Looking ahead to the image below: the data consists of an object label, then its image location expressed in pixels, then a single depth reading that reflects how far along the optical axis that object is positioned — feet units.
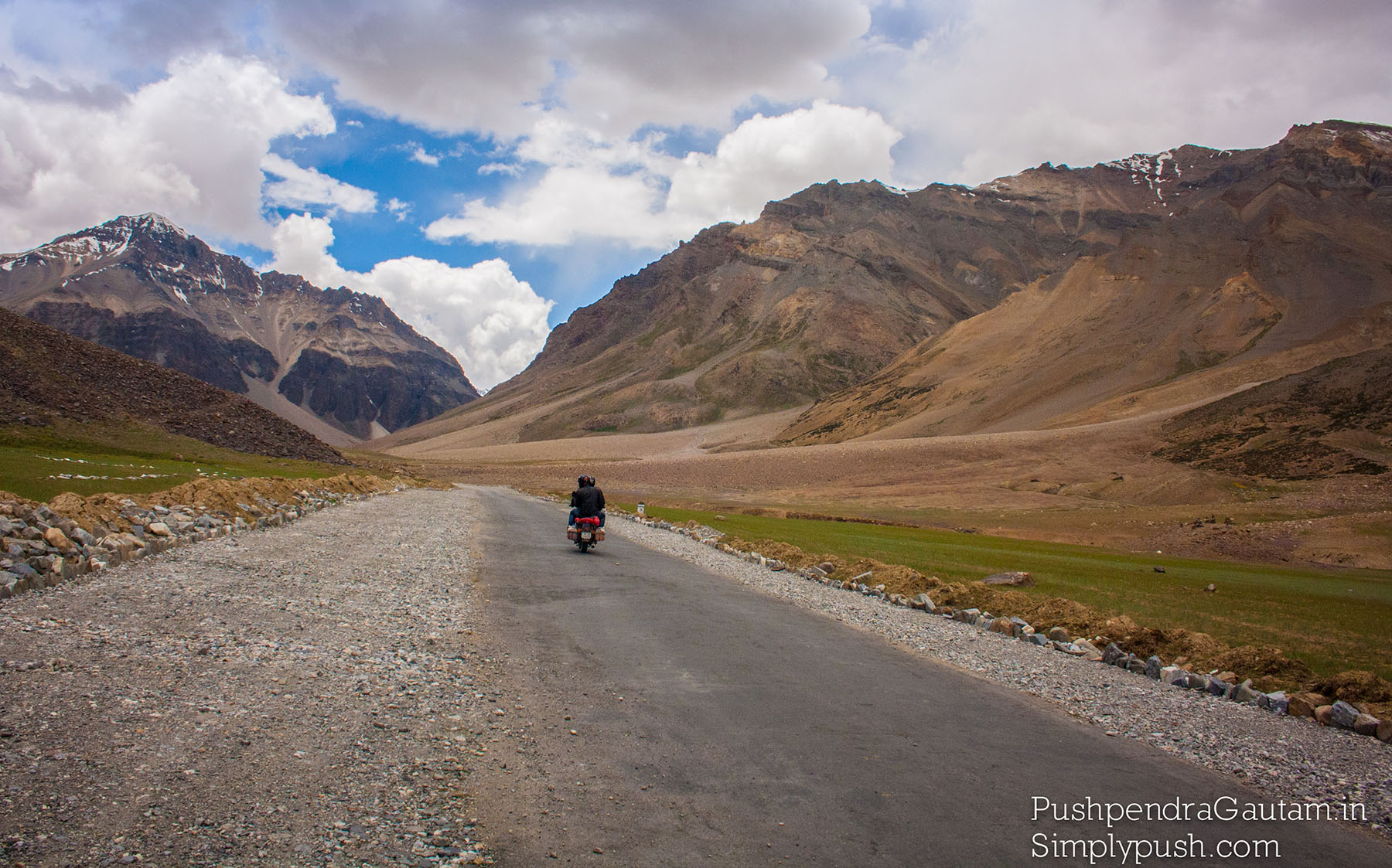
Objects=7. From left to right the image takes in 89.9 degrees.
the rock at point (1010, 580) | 59.47
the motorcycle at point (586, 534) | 70.08
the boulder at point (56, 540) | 35.18
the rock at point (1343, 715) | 27.84
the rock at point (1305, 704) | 29.35
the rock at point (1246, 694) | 31.07
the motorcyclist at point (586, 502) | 70.09
